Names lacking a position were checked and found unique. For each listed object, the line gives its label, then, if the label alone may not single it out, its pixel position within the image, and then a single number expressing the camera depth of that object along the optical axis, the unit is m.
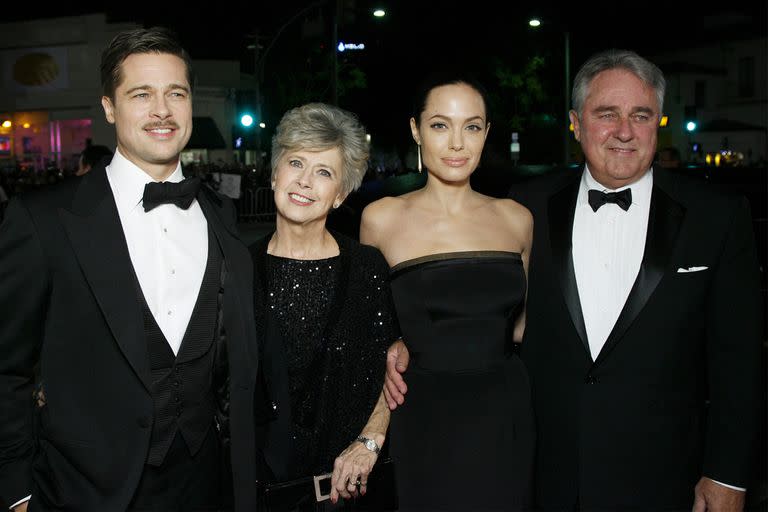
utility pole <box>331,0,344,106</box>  12.98
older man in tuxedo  2.89
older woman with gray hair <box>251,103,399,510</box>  3.01
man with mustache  2.44
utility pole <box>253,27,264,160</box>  23.17
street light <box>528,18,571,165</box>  24.76
